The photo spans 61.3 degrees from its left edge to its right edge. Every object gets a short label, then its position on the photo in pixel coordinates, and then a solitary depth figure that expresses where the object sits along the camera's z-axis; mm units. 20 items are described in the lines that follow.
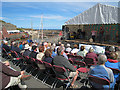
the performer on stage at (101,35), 11214
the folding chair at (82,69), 3155
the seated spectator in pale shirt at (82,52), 3973
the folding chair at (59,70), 2531
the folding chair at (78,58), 3756
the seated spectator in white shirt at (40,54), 3609
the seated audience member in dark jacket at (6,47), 5481
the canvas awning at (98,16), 9312
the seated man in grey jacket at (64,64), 2627
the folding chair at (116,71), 2301
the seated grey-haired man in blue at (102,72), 2012
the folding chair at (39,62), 3201
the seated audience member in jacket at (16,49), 4910
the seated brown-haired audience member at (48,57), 3143
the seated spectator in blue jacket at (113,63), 2412
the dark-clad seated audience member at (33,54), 3805
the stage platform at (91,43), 9680
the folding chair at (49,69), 2919
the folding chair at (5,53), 5338
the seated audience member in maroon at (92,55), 3608
